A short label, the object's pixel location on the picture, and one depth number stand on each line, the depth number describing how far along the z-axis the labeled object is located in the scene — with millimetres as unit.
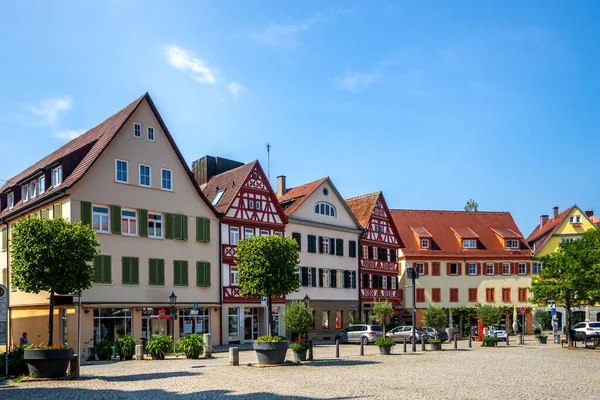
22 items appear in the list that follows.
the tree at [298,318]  29781
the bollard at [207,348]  31453
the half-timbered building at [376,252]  55812
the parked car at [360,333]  45500
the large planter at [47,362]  21219
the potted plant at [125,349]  30781
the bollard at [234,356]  26469
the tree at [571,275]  36969
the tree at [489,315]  49156
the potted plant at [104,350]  31375
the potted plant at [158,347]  30078
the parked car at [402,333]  45594
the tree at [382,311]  47469
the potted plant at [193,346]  30688
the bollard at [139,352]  30719
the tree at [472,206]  95638
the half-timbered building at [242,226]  44125
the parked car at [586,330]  50275
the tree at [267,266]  29406
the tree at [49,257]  23828
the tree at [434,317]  48375
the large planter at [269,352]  26000
